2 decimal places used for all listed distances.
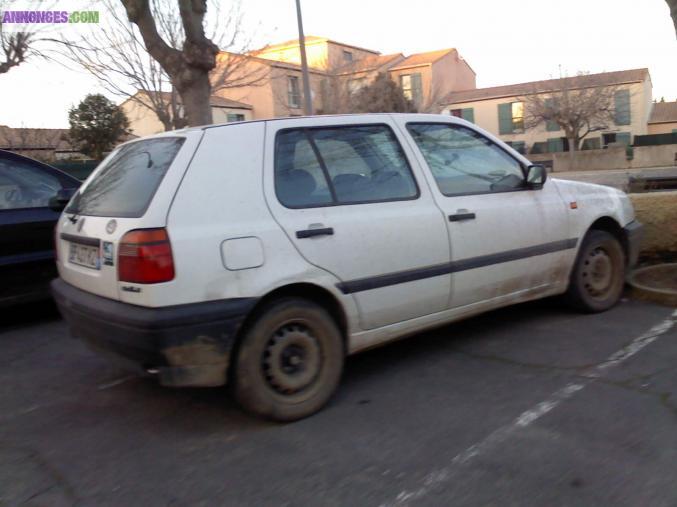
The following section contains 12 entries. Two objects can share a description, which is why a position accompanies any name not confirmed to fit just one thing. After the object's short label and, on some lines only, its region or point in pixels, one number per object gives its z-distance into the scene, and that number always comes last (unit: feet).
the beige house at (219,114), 114.83
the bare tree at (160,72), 55.01
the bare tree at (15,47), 48.29
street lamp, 45.03
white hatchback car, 10.40
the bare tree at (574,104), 121.08
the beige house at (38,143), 74.74
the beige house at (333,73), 98.93
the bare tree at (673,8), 17.40
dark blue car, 17.66
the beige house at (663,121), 154.20
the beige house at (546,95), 128.20
